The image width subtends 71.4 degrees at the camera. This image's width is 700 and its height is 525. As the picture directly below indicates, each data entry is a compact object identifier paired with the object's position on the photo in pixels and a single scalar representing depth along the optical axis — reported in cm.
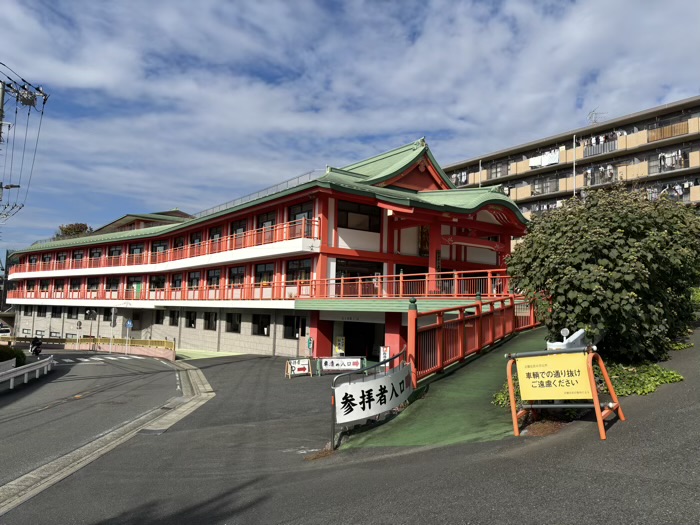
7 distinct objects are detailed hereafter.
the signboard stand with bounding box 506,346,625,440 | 664
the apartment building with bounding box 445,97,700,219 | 3719
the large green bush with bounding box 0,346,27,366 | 2220
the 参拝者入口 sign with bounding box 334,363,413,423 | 883
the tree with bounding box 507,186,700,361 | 851
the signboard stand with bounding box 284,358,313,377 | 2045
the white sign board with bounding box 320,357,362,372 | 2048
